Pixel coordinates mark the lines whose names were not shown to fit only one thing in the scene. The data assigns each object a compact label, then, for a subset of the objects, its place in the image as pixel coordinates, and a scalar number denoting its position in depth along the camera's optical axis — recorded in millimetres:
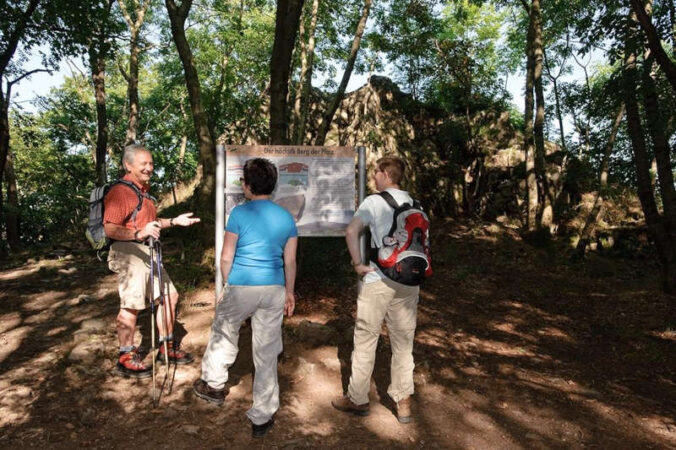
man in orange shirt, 3857
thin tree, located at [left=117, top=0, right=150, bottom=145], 14859
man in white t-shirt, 3594
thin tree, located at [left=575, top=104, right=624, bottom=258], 12477
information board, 4980
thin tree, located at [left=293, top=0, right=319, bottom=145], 11453
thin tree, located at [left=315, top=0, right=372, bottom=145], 10297
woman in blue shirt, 3293
